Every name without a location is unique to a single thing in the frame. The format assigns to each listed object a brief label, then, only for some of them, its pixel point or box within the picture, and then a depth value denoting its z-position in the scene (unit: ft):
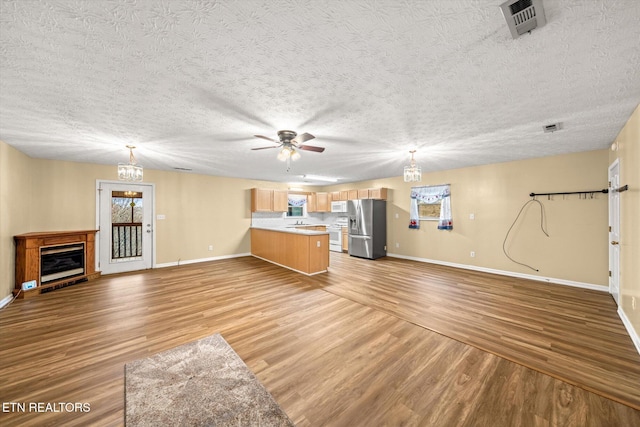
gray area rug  5.02
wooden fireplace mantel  11.91
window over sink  27.30
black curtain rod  12.44
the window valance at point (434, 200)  18.61
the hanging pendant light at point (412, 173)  12.11
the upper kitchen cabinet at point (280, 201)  24.44
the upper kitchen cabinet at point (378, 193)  22.74
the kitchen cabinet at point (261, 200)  23.12
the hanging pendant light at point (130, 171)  11.09
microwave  25.08
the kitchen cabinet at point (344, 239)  24.93
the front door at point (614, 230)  10.33
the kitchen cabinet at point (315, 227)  26.30
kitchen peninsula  16.22
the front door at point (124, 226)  16.47
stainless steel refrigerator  21.42
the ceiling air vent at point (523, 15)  3.72
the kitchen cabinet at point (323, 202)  27.63
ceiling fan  9.01
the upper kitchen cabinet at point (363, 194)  23.80
